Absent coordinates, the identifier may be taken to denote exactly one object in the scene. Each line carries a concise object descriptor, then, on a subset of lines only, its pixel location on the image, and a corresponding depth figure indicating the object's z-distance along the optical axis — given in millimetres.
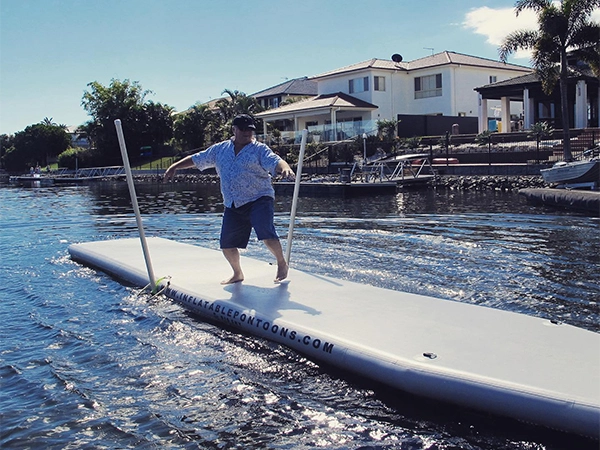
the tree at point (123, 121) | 72500
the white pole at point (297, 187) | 6802
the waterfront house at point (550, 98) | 36031
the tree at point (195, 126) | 62116
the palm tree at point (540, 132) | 31312
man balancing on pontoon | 6562
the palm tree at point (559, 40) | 26234
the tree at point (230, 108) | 59000
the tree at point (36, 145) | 83250
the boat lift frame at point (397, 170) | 28672
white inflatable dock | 3758
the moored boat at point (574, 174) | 20547
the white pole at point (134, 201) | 7004
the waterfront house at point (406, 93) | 48500
